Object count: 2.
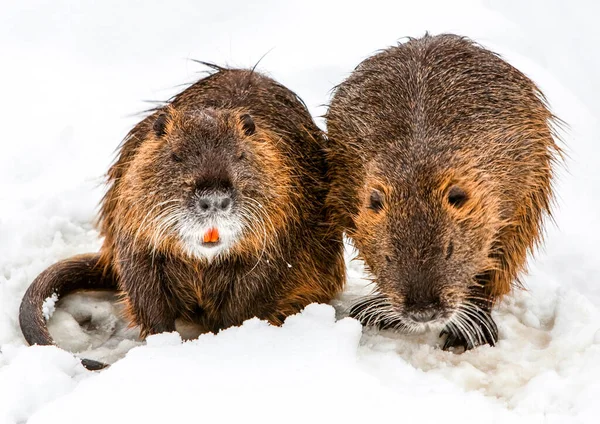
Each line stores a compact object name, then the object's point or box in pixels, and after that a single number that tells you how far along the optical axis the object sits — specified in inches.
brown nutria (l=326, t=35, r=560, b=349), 295.7
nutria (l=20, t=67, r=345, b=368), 298.0
